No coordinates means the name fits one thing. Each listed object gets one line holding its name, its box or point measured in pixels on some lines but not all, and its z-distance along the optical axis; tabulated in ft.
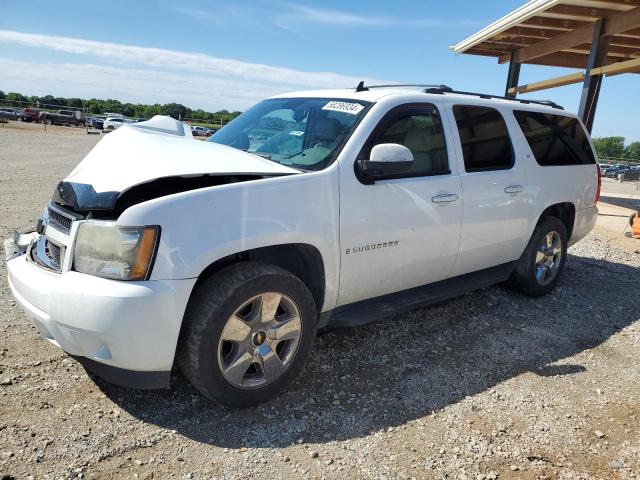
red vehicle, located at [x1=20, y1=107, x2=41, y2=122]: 142.31
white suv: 7.91
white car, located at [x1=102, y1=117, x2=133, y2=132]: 134.10
